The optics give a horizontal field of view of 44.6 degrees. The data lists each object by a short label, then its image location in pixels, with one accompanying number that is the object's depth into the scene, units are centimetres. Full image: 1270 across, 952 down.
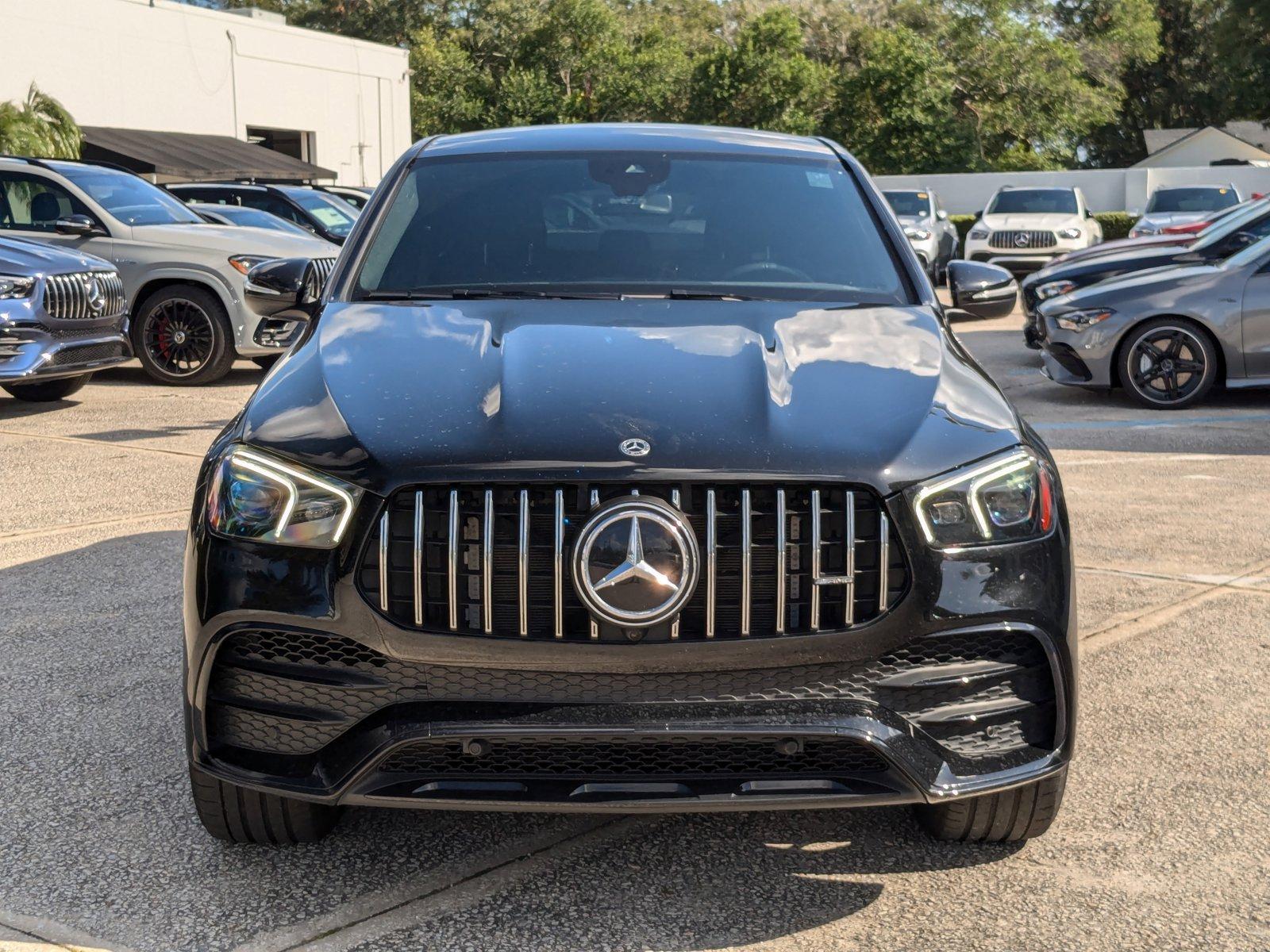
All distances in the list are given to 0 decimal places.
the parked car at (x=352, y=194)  1930
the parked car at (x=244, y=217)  1430
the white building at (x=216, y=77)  3197
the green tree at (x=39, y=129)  2461
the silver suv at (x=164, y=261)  1190
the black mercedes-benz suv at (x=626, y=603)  284
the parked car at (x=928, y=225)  2327
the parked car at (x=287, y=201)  1697
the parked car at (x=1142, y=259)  1157
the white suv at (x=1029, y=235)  2391
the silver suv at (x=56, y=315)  991
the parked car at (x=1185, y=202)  2598
